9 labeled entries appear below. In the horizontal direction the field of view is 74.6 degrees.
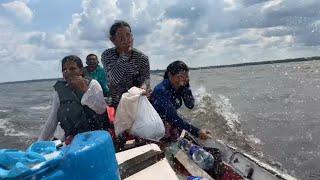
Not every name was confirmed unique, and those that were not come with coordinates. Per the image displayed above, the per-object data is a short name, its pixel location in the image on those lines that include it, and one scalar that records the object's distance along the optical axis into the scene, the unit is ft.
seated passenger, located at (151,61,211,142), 9.07
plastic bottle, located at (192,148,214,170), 8.21
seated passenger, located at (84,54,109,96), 13.24
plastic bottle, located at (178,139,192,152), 8.50
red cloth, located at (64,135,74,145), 7.38
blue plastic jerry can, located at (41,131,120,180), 3.46
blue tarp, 3.37
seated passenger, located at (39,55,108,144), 7.48
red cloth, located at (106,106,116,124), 8.50
